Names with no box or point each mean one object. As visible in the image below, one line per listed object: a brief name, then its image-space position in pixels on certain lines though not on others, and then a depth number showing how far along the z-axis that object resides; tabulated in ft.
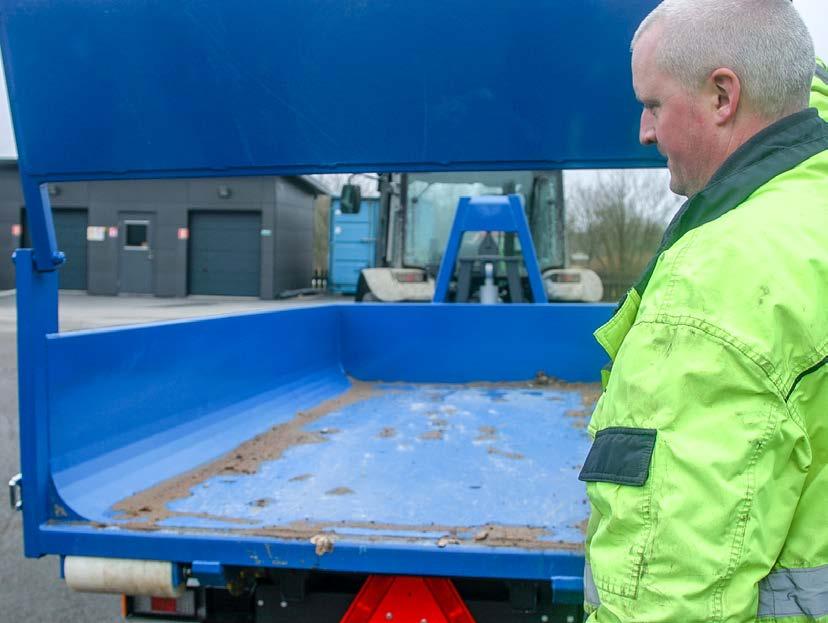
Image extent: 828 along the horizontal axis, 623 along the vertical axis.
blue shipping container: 79.56
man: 2.85
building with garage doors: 84.48
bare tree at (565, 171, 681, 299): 62.08
